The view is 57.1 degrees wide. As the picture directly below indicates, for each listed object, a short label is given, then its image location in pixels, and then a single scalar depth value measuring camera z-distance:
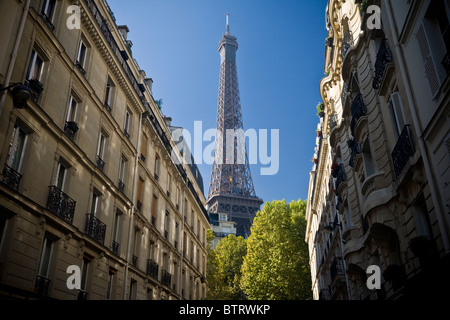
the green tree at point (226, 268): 46.00
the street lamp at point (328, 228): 21.80
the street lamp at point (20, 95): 9.26
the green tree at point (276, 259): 37.28
